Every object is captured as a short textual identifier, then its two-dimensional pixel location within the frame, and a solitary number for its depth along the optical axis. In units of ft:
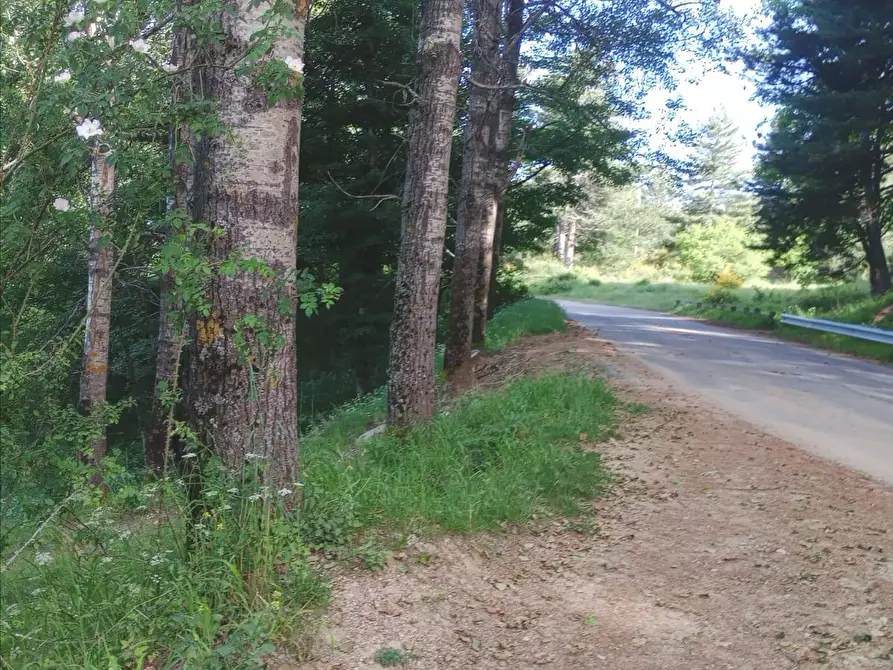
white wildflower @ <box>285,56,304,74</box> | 13.12
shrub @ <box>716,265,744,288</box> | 113.80
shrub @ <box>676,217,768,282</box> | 166.50
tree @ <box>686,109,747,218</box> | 235.40
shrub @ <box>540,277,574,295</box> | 150.10
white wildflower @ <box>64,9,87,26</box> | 11.46
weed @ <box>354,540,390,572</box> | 15.16
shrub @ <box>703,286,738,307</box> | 95.20
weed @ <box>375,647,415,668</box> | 12.47
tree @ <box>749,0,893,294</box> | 65.10
